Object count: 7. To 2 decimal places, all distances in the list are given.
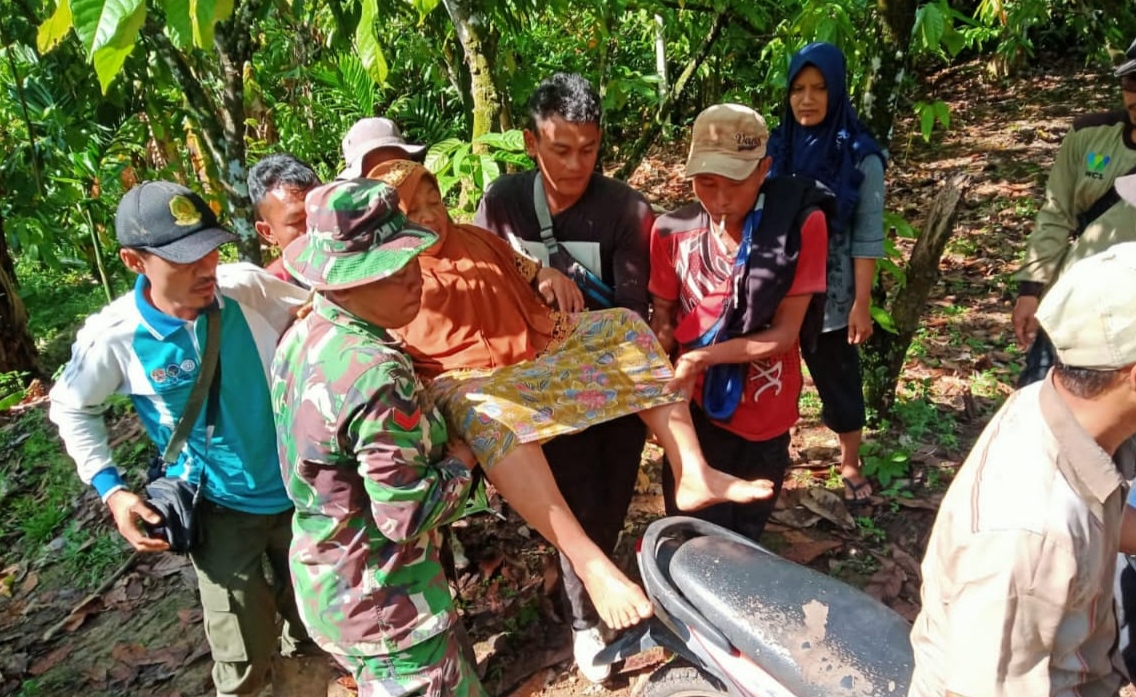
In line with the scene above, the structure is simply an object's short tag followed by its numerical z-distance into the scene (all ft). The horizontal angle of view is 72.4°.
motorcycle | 5.71
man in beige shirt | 3.99
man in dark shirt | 8.16
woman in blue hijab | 9.57
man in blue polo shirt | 6.89
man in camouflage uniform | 5.78
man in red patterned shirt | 7.84
